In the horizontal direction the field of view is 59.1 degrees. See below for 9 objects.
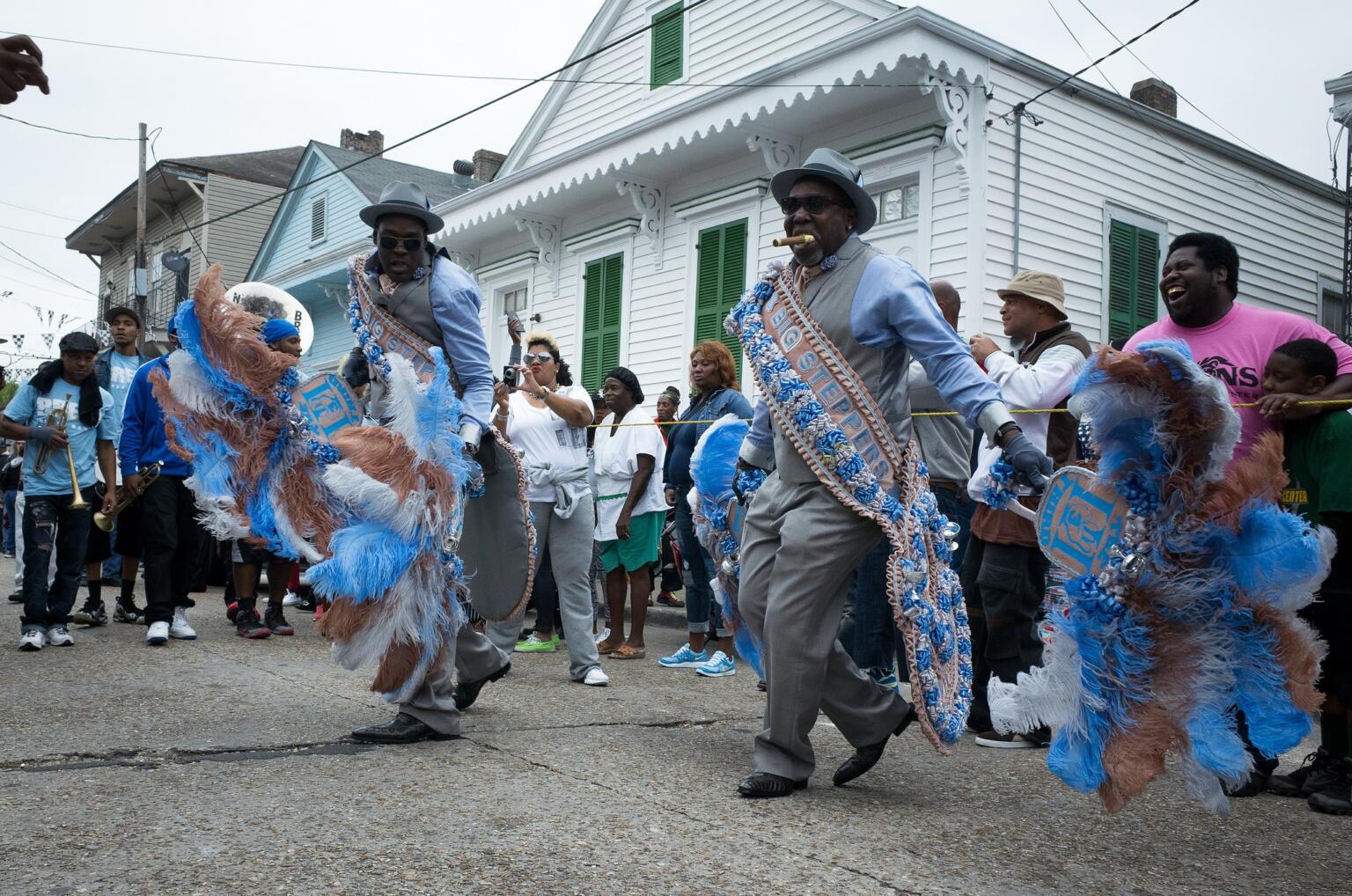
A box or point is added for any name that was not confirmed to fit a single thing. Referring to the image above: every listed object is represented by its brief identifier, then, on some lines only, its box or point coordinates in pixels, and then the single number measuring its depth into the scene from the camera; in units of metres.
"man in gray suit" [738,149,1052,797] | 3.80
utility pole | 24.63
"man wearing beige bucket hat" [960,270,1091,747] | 4.82
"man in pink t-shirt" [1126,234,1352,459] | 4.18
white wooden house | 10.66
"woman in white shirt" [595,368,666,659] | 7.80
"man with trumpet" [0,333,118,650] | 7.00
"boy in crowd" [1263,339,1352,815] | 3.90
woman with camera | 6.42
